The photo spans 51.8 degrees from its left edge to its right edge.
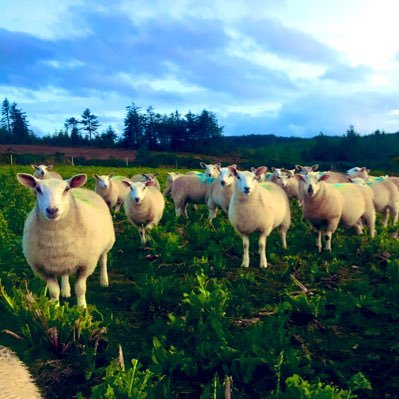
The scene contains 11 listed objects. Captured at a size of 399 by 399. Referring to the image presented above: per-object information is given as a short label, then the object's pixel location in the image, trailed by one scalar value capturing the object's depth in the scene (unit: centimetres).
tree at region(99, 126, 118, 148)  9075
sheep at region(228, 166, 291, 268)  768
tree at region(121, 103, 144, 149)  8825
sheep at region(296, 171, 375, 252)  881
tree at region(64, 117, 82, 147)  9216
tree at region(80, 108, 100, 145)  9675
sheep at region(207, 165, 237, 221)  1049
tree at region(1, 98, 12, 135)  10631
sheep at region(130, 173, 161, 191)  1207
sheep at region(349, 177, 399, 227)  1150
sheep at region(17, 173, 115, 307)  482
